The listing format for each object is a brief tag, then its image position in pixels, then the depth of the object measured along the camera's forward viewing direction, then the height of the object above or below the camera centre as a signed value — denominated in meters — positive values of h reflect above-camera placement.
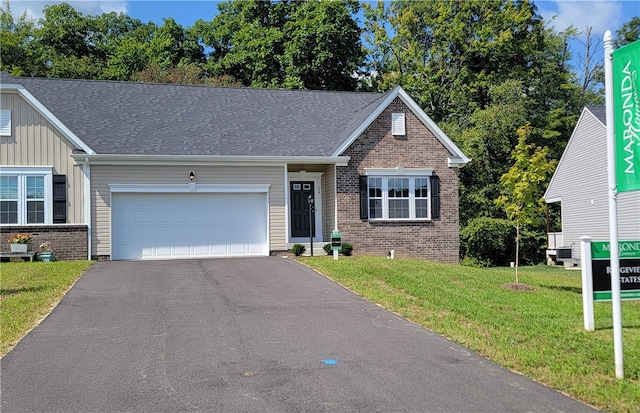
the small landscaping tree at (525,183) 13.92 +0.80
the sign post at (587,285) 8.95 -1.03
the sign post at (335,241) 18.17 -0.66
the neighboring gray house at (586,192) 25.02 +1.14
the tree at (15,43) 36.56 +11.38
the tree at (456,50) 36.09 +10.29
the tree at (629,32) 45.59 +14.20
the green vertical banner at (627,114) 6.67 +1.15
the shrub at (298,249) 19.23 -0.92
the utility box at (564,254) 18.48 -1.16
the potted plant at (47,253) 17.25 -0.84
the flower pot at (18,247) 17.00 -0.65
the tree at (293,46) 36.03 +10.71
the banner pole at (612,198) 6.78 +0.20
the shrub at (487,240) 32.44 -1.25
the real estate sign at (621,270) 8.33 -0.78
